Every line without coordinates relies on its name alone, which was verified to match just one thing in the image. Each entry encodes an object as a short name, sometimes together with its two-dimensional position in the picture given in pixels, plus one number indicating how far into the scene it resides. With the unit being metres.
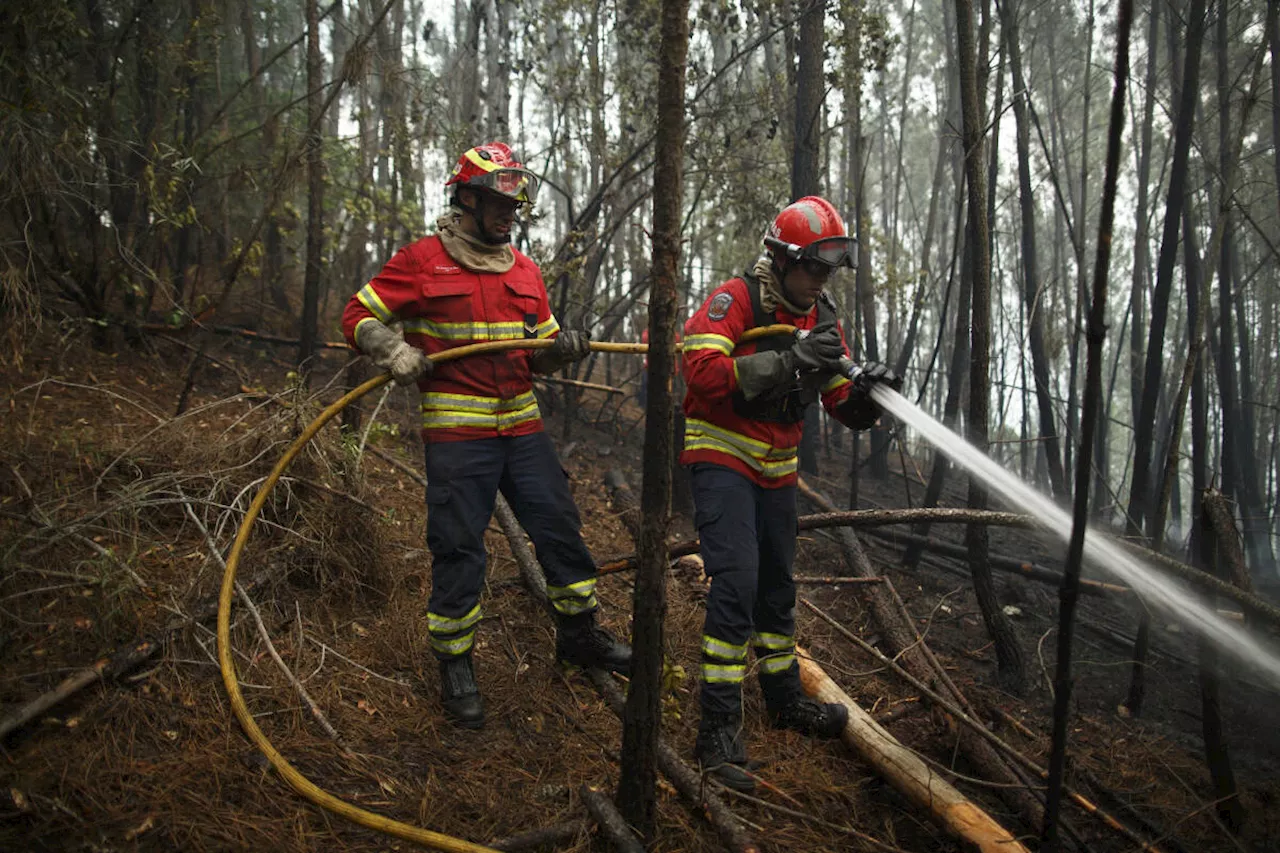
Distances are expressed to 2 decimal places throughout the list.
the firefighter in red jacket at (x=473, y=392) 3.57
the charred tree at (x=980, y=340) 4.77
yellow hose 2.57
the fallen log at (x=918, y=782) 3.00
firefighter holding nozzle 3.34
